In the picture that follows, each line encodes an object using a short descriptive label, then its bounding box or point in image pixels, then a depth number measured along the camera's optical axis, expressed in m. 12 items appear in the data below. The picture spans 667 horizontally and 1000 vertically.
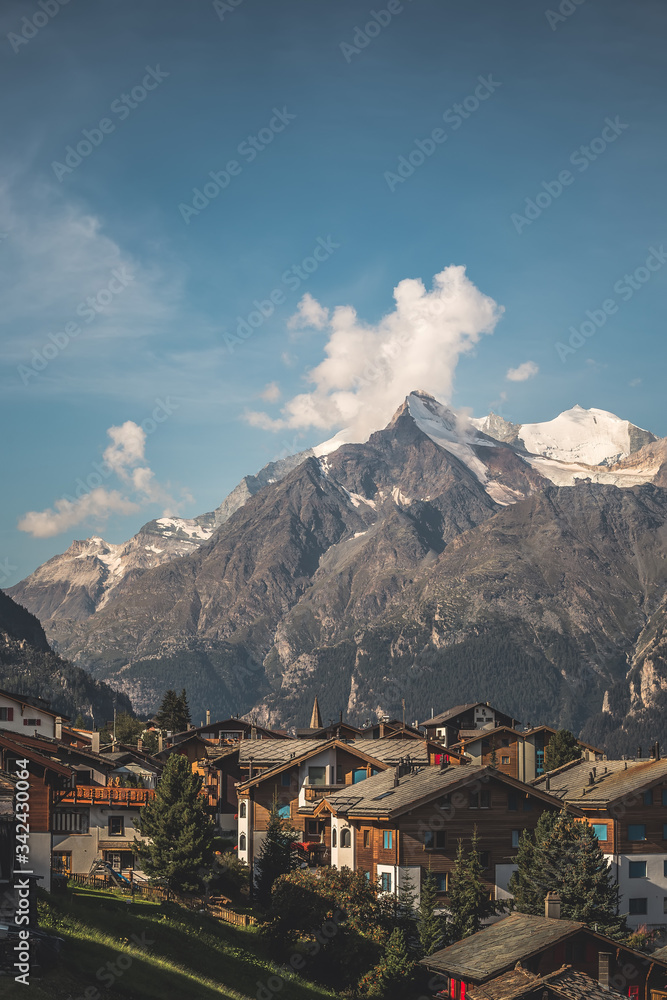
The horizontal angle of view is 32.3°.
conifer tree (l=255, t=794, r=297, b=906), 74.50
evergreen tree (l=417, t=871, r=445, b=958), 63.47
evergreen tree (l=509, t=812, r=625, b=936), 68.56
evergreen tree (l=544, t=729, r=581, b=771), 127.75
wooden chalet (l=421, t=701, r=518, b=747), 180.55
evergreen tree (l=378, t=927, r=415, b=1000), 57.66
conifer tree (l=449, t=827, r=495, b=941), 65.56
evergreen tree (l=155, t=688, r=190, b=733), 173.49
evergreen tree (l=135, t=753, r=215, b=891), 70.56
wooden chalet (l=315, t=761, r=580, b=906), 71.62
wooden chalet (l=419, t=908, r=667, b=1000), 46.72
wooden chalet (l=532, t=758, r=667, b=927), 83.69
